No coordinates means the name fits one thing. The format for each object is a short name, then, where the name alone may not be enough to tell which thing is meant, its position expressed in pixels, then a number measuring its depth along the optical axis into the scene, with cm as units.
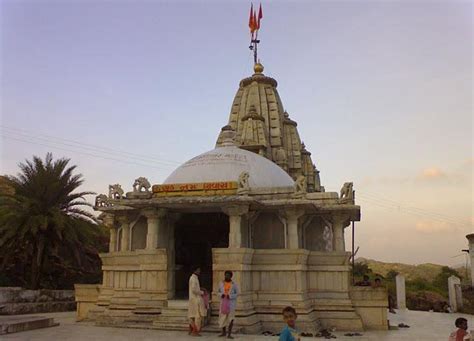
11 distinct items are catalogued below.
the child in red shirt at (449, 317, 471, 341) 708
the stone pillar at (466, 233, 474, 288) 2901
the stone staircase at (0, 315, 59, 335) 1239
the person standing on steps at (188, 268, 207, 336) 1264
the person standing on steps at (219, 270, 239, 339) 1228
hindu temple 1441
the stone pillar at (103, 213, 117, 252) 1817
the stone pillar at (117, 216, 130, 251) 1725
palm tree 2138
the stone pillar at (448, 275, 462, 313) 2478
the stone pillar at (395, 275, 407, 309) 2568
